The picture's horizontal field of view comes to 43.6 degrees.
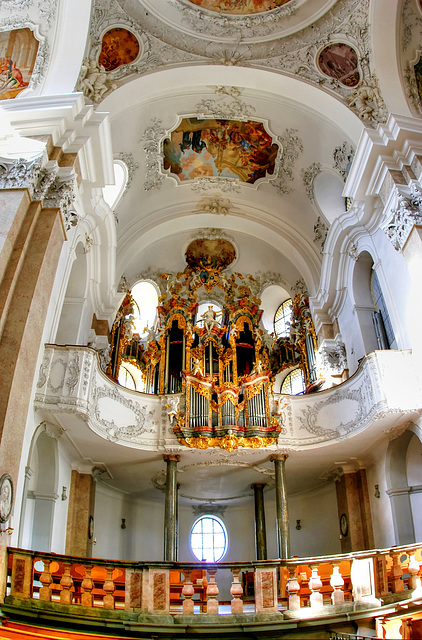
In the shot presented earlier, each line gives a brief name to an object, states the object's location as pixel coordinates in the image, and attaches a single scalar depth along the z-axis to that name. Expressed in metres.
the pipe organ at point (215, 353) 13.20
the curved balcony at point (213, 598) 7.19
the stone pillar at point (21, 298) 8.48
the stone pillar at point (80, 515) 12.83
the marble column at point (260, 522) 14.62
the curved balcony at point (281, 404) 10.65
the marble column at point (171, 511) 12.07
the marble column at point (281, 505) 12.14
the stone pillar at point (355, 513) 13.24
